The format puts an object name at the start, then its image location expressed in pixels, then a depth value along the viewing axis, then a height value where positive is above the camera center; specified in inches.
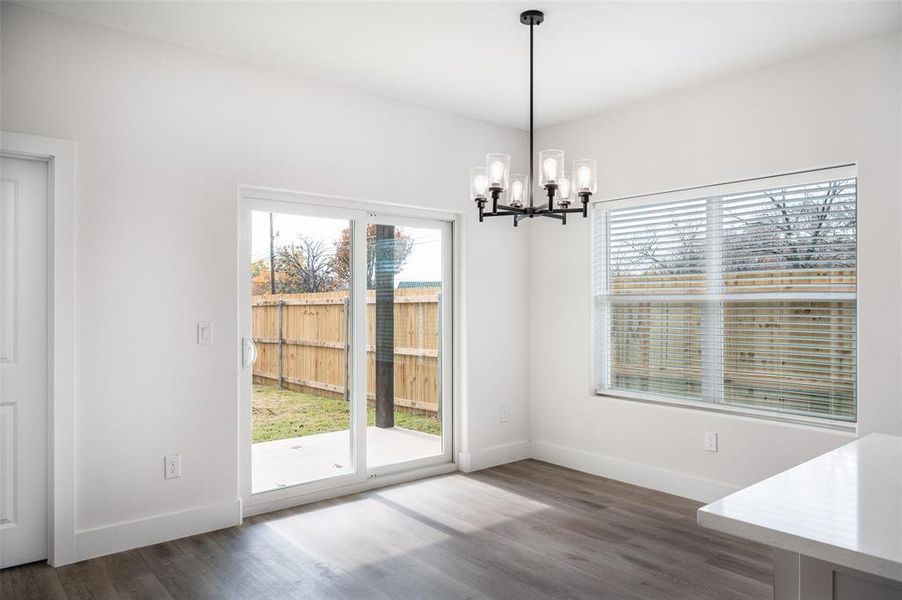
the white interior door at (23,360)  116.6 -11.2
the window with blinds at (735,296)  139.3 +1.1
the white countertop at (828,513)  45.8 -18.5
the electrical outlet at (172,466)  131.4 -35.6
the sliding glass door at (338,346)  150.2 -11.9
